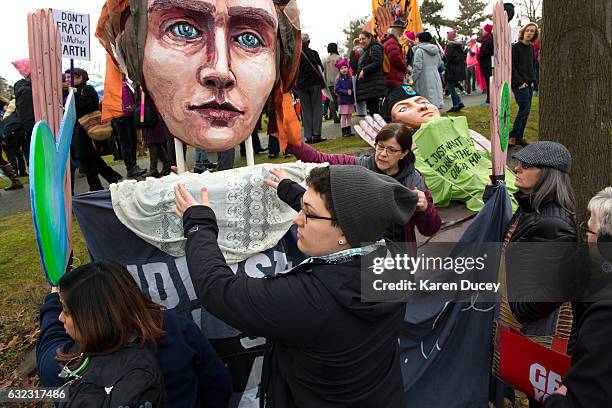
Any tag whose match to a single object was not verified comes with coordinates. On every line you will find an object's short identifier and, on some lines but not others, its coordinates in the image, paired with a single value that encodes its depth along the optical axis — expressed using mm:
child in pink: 8477
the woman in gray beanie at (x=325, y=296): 1305
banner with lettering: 1916
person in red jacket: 7066
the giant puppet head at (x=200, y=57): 1890
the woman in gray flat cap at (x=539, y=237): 1975
